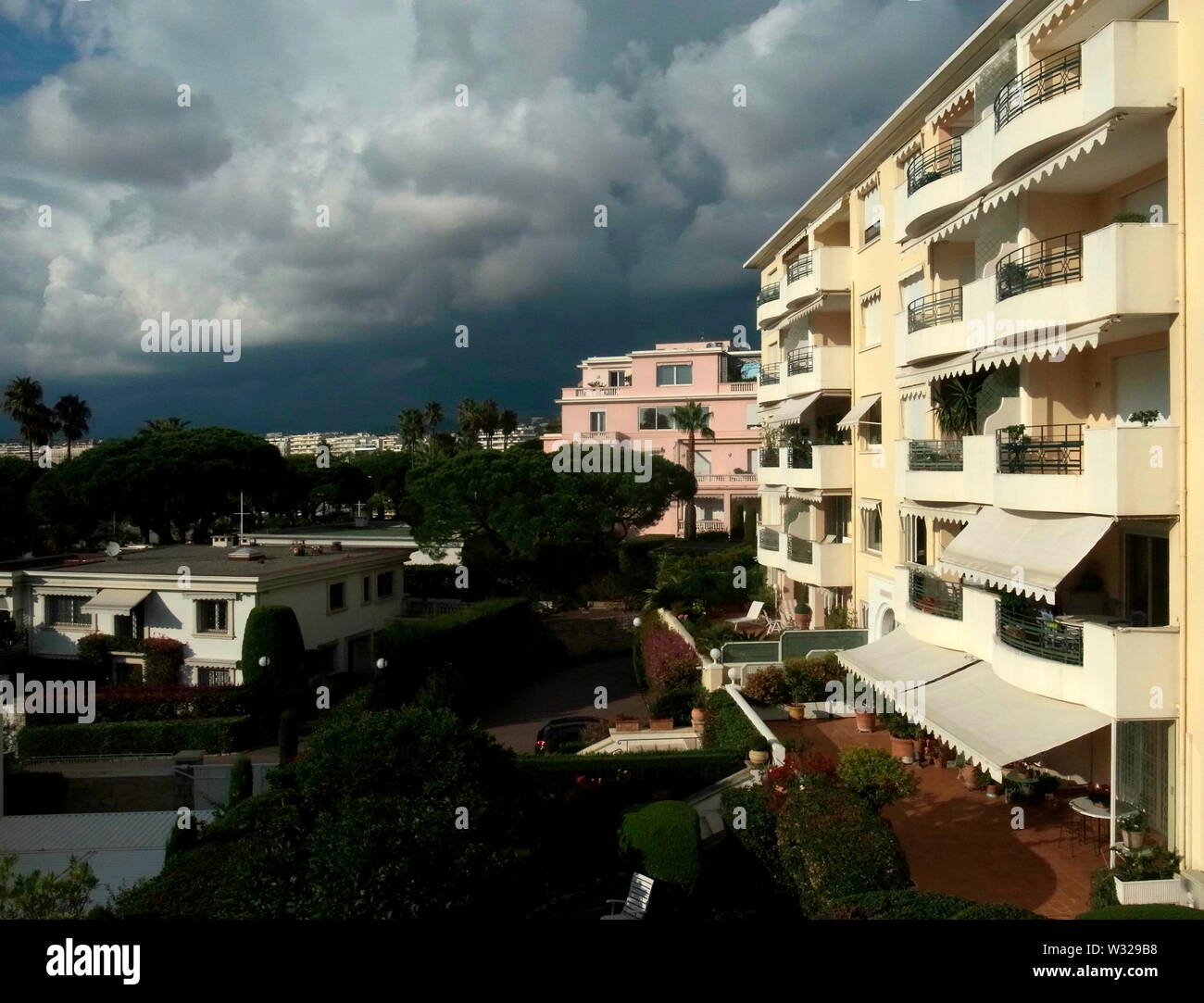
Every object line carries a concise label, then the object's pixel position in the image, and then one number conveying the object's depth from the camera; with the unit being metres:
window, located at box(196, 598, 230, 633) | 30.83
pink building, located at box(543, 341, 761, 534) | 62.16
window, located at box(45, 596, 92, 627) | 32.56
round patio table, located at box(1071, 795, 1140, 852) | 12.76
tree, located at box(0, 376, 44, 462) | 76.56
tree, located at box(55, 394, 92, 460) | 83.56
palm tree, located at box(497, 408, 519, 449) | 88.44
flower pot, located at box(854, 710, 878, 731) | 20.77
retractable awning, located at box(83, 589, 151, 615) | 31.09
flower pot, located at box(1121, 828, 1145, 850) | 11.93
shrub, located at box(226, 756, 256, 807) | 18.75
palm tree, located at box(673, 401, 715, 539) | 59.59
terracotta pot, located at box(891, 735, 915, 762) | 18.39
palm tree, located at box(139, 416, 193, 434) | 84.16
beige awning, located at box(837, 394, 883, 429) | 23.69
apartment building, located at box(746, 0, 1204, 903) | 11.51
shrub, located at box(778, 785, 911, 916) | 10.78
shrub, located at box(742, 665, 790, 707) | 22.59
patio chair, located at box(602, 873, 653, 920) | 12.13
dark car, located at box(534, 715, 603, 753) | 23.75
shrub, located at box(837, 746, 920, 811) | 13.89
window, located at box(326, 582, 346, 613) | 34.41
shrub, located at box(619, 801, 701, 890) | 13.99
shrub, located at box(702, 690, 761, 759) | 18.91
